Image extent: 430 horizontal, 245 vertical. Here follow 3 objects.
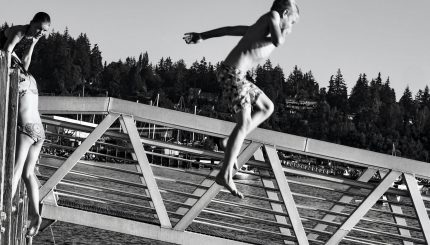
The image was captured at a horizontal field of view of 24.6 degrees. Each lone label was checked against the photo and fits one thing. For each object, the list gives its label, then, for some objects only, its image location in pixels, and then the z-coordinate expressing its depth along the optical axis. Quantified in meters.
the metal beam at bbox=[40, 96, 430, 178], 11.39
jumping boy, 7.35
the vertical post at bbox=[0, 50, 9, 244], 7.16
